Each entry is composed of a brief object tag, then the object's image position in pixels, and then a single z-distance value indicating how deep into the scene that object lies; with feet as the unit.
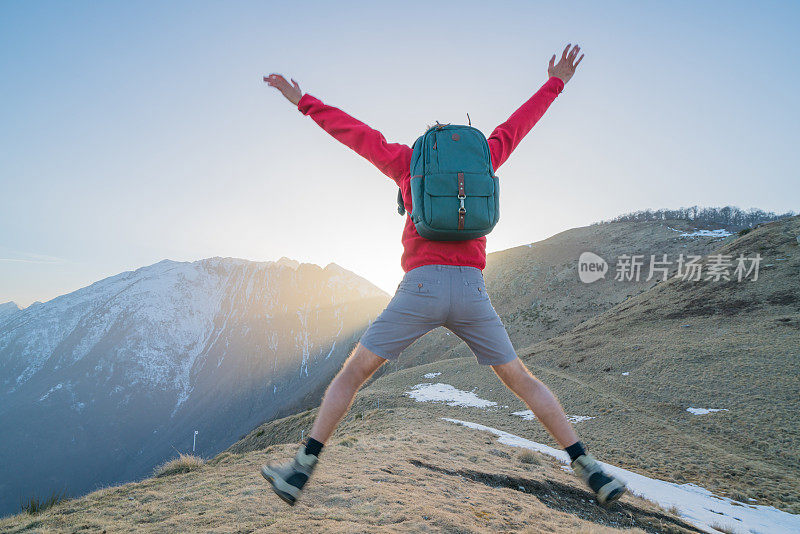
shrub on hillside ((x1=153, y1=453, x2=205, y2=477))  21.31
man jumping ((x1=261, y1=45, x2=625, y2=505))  8.23
